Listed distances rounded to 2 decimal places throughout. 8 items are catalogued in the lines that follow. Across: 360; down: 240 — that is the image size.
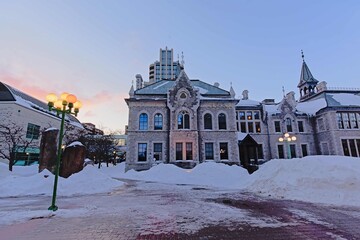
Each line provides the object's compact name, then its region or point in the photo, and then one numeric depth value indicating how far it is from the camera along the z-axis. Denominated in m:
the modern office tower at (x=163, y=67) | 112.29
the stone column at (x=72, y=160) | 13.70
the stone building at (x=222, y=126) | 25.53
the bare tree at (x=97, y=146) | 36.87
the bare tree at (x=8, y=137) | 27.84
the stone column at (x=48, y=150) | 14.59
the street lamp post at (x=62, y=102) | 7.91
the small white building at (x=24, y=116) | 30.05
